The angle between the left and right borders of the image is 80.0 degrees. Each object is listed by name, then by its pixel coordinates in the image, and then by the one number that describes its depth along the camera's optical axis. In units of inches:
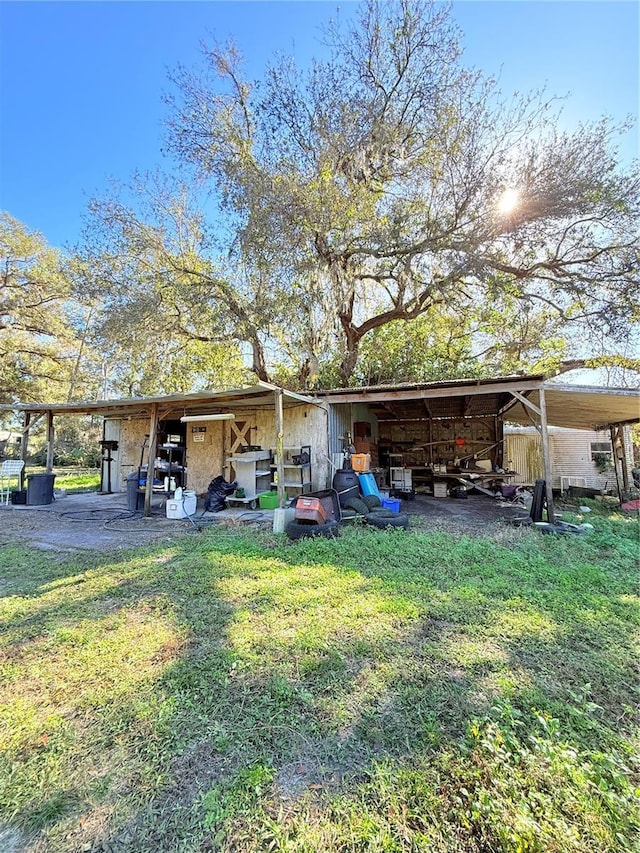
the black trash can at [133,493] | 312.8
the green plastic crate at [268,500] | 311.5
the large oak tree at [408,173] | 324.2
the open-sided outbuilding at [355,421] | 273.0
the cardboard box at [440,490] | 428.8
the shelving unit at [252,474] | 317.9
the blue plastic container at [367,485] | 294.2
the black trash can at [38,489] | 353.1
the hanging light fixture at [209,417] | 307.7
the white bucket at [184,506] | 285.4
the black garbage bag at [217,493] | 313.0
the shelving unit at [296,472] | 327.9
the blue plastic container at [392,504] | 284.8
